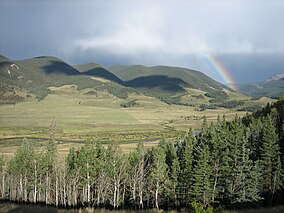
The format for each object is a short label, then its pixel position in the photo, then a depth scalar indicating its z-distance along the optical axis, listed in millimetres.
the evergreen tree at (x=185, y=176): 53109
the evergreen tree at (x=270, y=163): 52125
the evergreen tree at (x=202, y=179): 48969
